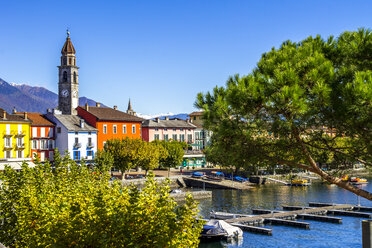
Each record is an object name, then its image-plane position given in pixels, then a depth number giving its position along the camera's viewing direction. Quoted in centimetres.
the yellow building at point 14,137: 6825
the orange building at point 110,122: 8156
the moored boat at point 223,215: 4772
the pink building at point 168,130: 9850
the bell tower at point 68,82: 9381
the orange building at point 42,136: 7428
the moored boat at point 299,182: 8144
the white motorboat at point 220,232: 3841
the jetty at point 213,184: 7681
